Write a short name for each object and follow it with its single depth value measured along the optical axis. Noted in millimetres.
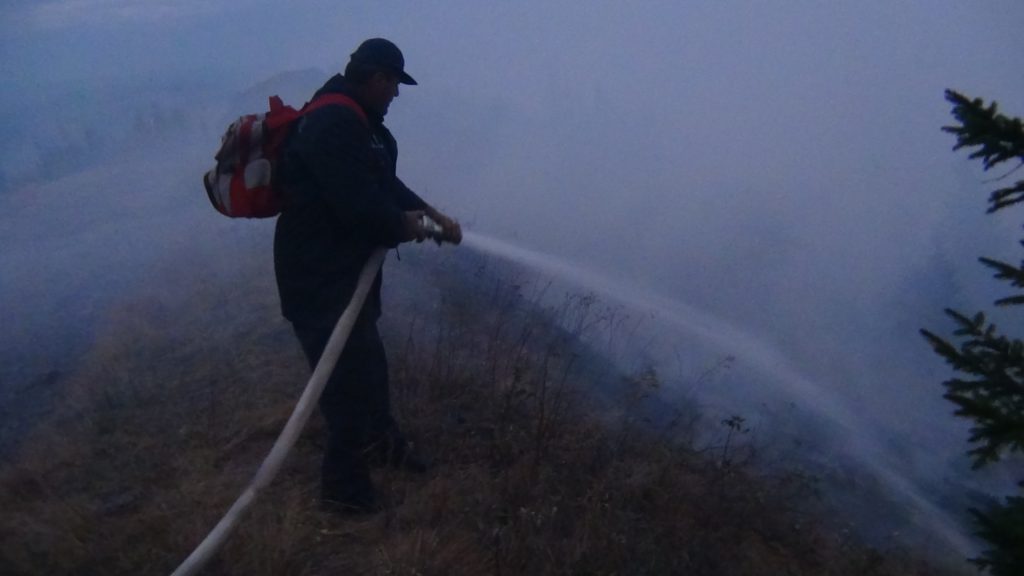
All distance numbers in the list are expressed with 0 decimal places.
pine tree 1629
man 2895
